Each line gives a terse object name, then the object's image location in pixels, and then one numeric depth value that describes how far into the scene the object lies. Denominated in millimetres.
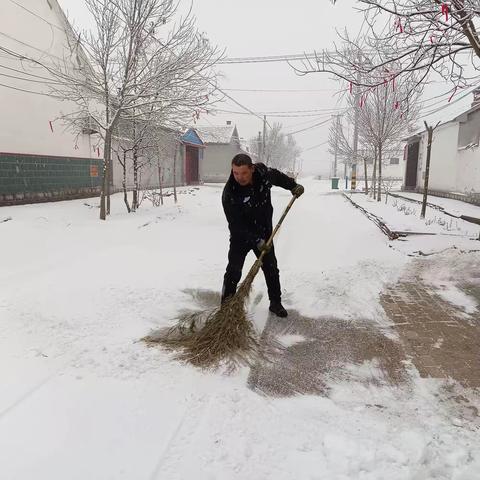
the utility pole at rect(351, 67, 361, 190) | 26969
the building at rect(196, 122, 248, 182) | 39812
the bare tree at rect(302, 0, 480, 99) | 4367
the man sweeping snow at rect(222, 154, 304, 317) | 3814
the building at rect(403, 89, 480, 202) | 14352
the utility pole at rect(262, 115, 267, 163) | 45812
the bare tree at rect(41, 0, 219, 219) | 9508
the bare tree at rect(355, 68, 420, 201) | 17328
